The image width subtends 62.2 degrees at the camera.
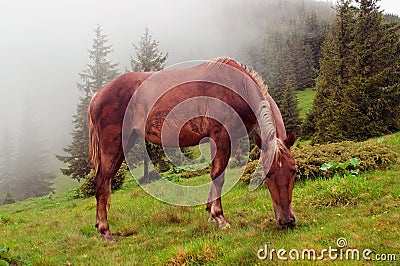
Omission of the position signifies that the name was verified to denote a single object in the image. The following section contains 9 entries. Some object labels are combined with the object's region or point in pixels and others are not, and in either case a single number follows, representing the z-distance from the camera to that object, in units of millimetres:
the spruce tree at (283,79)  46750
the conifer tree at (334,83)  28616
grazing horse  6430
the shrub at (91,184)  19672
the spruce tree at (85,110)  29328
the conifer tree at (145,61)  22547
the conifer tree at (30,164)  62688
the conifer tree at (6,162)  70625
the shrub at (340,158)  9844
